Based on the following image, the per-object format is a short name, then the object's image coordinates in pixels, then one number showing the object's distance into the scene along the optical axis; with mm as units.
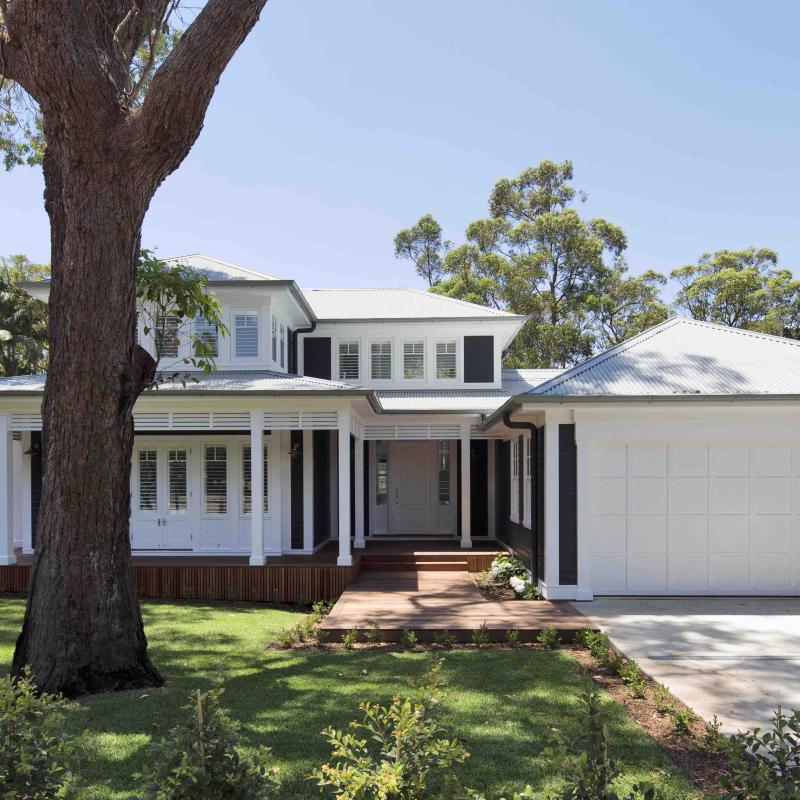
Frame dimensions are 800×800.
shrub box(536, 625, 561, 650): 7766
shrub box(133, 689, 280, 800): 2502
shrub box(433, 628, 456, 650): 7887
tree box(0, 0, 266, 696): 5871
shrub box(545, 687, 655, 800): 2486
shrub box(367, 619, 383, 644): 8062
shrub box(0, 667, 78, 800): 2676
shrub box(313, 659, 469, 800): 2686
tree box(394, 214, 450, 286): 37812
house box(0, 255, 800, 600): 10016
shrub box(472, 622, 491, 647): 7930
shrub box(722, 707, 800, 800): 2551
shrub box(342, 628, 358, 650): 7973
